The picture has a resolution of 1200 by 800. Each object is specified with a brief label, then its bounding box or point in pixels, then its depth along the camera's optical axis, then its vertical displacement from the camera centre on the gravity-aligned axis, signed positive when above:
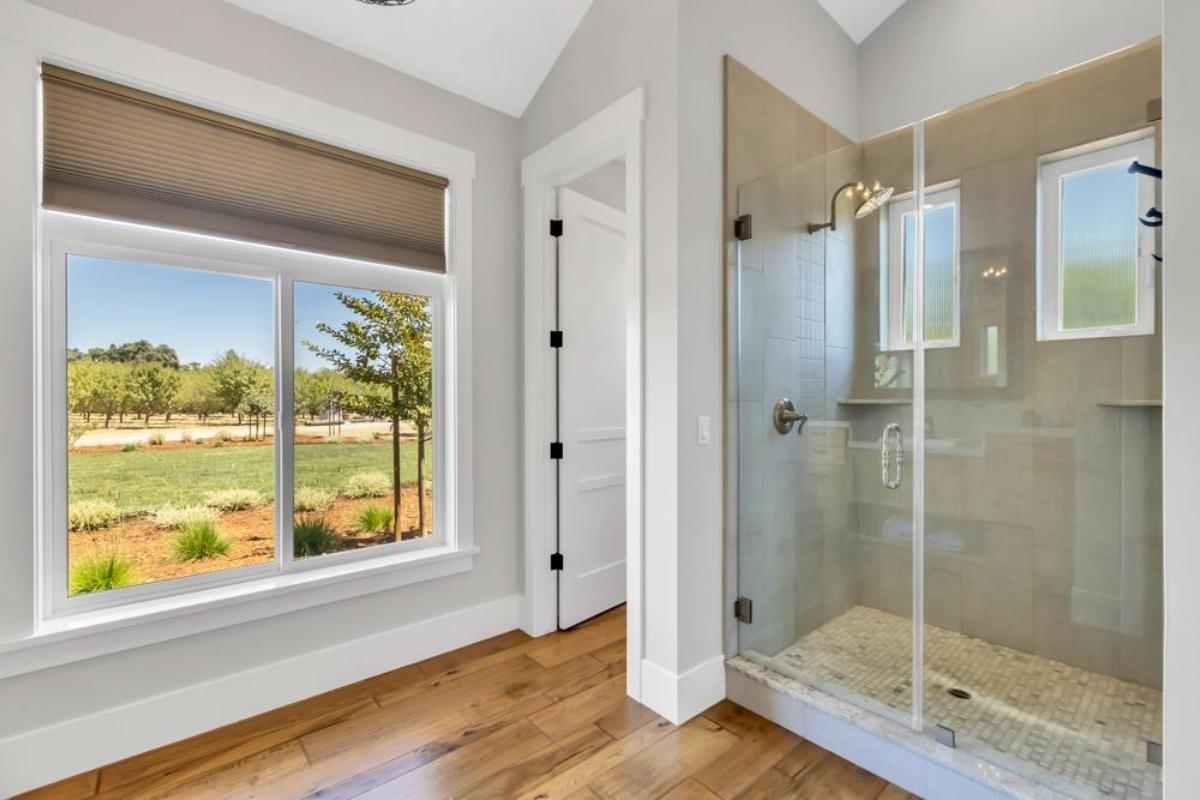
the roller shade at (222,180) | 1.73 +0.81
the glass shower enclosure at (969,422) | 1.81 -0.10
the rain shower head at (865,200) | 2.11 +0.78
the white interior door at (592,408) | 2.74 -0.06
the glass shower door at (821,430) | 2.14 -0.14
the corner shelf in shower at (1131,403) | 1.78 -0.02
